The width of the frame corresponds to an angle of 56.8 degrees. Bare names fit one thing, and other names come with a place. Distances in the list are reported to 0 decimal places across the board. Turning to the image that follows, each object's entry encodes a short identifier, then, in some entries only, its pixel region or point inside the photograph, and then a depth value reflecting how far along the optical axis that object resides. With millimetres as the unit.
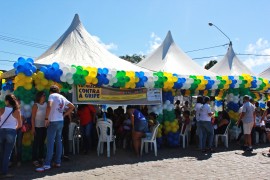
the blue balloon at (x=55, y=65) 5849
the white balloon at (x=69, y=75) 5918
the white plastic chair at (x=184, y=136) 7944
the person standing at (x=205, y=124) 6994
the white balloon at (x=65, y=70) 5900
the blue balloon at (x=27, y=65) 5535
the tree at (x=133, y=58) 42161
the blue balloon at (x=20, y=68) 5495
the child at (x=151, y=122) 6755
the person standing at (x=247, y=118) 7274
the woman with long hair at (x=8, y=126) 4583
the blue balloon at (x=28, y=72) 5516
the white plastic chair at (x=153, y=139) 6672
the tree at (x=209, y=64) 33765
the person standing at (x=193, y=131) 8600
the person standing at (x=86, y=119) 6459
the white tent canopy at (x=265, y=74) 13400
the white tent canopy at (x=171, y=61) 8843
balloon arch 5684
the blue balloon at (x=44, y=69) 5763
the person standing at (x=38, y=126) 5258
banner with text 6411
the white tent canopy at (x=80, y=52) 6952
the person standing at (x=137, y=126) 6460
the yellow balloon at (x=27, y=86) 5629
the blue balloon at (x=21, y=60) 5605
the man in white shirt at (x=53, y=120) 5103
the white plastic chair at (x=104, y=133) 6418
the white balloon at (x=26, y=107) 5664
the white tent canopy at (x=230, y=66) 12316
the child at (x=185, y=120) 8121
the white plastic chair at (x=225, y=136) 7955
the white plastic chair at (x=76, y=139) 6697
